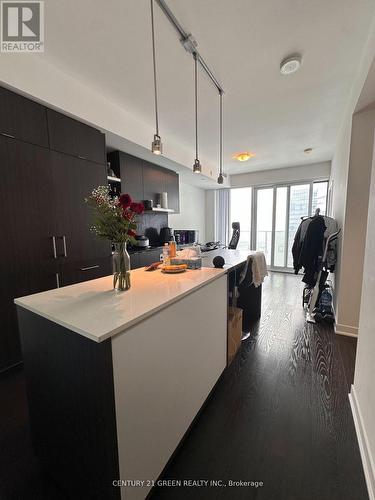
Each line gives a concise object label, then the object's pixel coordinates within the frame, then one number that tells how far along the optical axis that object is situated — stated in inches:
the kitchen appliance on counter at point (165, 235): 172.9
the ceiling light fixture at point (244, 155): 167.0
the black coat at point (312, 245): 116.2
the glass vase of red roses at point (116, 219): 46.5
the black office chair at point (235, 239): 175.2
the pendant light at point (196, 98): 77.0
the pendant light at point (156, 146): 70.7
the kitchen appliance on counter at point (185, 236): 201.3
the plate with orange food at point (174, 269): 70.1
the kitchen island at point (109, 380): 32.3
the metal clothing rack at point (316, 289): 111.3
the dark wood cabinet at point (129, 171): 129.7
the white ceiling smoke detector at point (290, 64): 75.8
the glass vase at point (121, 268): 49.9
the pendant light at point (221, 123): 100.5
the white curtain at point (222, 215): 257.4
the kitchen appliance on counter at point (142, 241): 143.9
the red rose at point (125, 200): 46.5
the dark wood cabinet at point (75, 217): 87.1
